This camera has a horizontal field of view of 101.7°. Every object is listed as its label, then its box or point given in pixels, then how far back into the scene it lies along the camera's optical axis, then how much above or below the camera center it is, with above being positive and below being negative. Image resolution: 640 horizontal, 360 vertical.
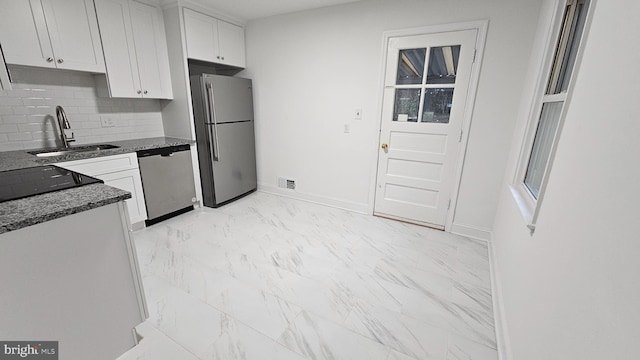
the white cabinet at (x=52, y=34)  2.06 +0.62
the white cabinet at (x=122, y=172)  2.29 -0.57
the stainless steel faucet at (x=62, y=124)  2.49 -0.14
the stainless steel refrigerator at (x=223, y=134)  3.12 -0.27
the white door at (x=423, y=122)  2.56 -0.04
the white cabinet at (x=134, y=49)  2.60 +0.64
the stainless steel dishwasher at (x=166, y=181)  2.77 -0.76
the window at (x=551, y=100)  1.48 +0.13
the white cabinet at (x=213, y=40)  2.98 +0.88
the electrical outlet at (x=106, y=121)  2.88 -0.12
